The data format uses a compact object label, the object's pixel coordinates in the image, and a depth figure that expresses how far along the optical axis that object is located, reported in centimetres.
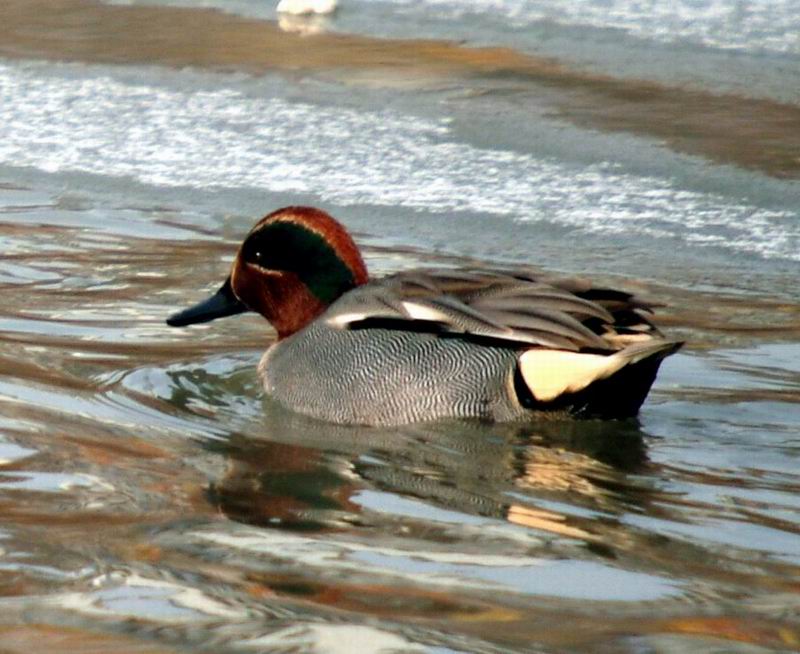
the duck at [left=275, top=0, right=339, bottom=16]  2136
